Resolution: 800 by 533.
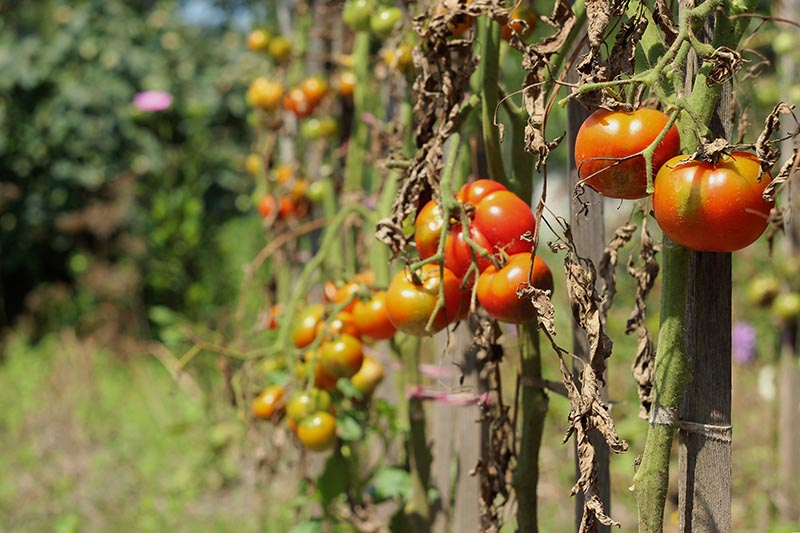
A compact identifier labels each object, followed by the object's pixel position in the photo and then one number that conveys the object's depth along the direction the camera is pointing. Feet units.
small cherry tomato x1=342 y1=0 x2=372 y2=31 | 5.59
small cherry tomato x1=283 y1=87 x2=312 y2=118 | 7.78
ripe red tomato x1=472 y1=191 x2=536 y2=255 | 3.28
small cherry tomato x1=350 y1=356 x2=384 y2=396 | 5.62
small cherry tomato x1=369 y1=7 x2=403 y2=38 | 5.29
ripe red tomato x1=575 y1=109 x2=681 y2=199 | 2.59
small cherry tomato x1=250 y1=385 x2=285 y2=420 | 5.42
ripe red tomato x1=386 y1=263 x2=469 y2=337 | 3.47
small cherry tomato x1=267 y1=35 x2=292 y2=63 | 8.39
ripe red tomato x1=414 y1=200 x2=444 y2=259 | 3.39
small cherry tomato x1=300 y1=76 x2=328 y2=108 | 7.59
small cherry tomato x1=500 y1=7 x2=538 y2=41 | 3.77
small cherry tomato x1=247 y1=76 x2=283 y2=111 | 8.24
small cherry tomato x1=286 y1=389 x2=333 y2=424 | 4.82
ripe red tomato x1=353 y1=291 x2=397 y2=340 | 4.58
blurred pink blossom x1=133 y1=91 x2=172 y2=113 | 16.26
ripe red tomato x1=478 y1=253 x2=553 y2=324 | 3.07
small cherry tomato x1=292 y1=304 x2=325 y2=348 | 5.16
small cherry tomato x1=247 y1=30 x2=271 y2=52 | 8.59
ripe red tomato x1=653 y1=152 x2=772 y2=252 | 2.47
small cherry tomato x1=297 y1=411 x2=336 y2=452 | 4.76
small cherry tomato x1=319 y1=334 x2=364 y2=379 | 4.63
